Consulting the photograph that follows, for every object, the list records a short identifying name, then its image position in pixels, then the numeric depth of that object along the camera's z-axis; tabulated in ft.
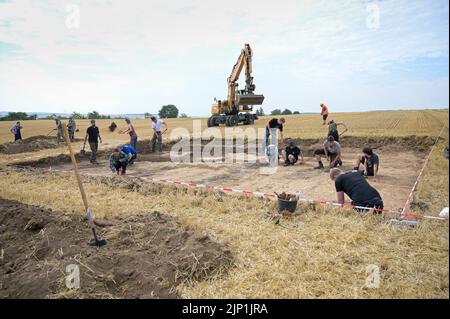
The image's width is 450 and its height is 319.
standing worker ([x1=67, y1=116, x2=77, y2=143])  64.95
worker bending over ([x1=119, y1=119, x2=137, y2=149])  38.69
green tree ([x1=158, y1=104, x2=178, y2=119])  313.42
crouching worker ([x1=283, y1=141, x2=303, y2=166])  35.81
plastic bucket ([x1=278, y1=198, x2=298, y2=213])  18.21
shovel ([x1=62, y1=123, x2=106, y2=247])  14.28
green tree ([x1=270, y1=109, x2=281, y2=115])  292.79
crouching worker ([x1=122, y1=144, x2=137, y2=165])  33.23
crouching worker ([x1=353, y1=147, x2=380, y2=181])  26.61
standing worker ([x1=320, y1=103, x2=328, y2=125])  73.34
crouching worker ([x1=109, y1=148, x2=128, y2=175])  31.48
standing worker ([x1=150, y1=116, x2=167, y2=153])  44.27
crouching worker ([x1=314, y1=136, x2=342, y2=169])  31.09
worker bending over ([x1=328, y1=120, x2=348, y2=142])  33.76
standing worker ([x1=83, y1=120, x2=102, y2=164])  38.04
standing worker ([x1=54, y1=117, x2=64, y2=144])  60.78
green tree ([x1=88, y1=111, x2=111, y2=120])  233.12
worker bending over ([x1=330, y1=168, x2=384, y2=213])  18.01
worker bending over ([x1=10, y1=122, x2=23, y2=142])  63.46
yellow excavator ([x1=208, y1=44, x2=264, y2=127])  71.36
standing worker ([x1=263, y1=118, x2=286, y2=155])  36.60
